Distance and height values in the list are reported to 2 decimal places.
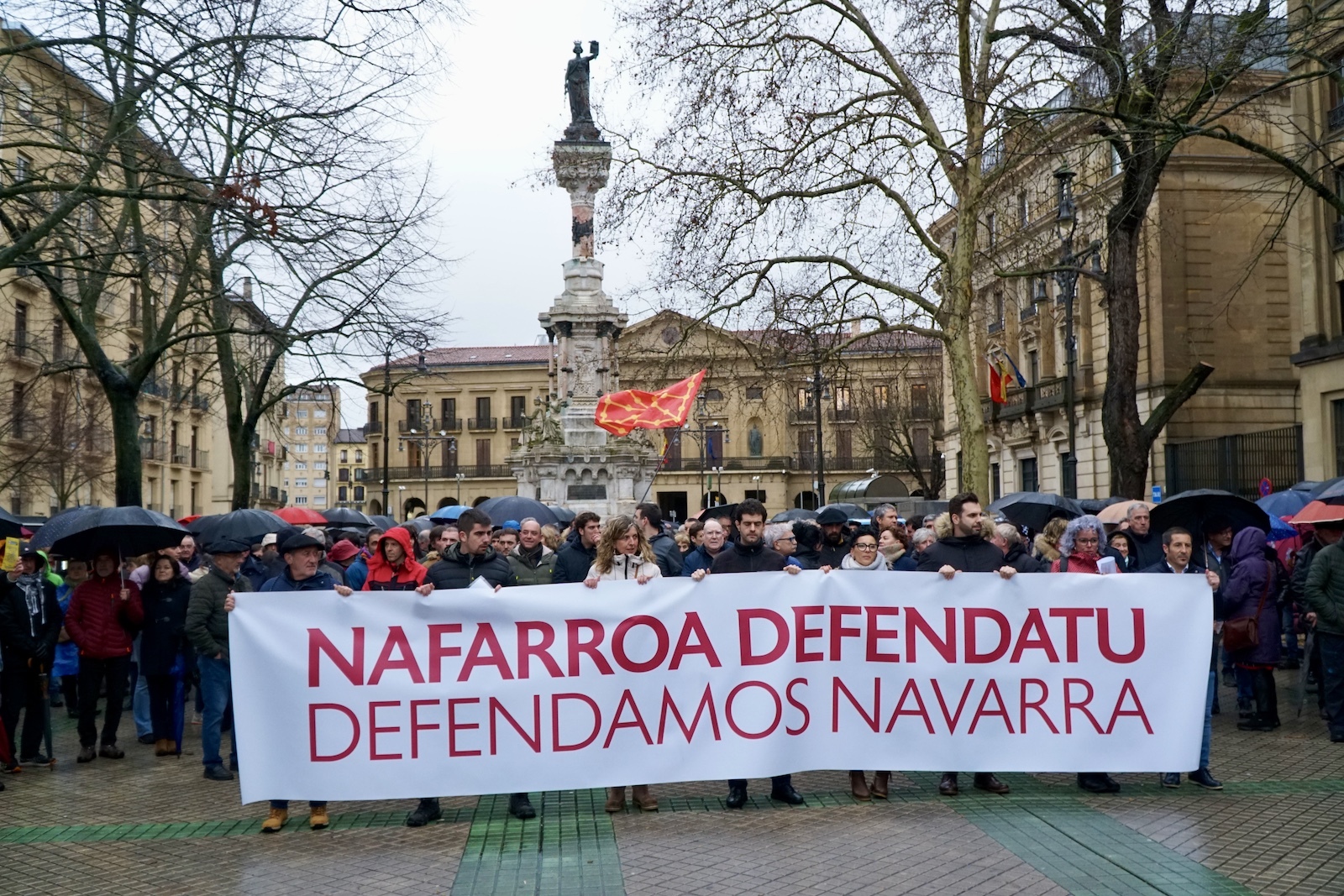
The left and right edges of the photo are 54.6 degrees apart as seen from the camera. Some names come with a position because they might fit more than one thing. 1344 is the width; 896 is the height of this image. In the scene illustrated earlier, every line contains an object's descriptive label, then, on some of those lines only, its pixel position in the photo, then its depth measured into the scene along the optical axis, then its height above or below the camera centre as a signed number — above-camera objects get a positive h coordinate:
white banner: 8.12 -1.37
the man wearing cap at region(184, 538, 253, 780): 9.72 -1.18
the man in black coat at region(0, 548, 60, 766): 10.39 -1.29
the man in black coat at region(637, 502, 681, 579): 10.09 -0.62
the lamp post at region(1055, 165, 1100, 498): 21.39 +3.40
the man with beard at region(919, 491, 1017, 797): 8.82 -0.61
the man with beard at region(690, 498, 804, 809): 8.53 -0.60
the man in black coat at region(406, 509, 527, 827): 8.61 -0.60
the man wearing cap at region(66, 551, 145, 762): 11.17 -1.33
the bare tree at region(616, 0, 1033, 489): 21.92 +5.16
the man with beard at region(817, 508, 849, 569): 12.32 -0.73
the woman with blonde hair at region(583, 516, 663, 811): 8.40 -0.60
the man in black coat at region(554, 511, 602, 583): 9.38 -0.60
